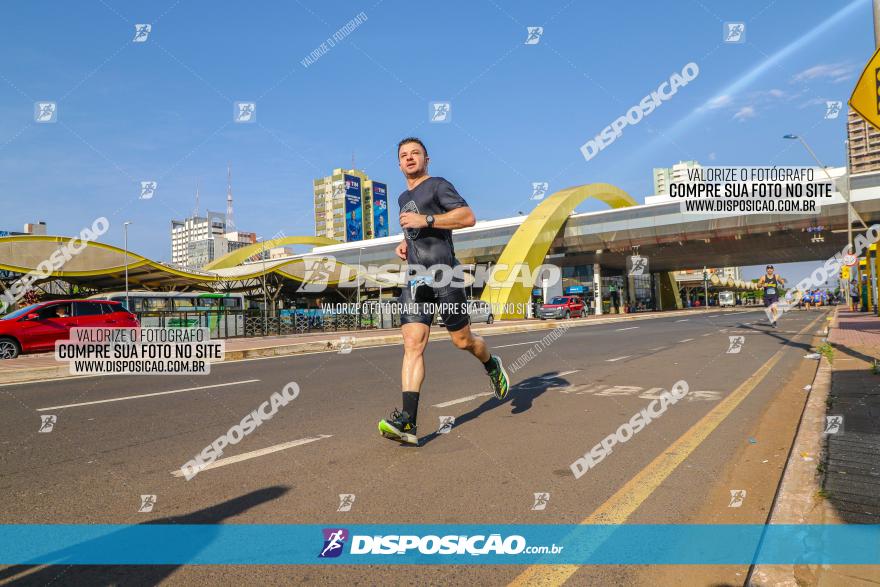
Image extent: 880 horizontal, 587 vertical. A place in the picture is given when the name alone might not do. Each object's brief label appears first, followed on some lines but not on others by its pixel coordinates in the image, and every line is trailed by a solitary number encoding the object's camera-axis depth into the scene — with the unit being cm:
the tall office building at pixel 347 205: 15762
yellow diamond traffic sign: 468
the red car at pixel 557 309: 4081
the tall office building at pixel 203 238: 14850
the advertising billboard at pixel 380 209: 17125
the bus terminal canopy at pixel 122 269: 2647
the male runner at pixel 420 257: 412
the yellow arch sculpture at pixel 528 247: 4950
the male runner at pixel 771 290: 2050
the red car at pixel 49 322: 1470
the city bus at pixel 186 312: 2495
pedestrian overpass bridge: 3092
